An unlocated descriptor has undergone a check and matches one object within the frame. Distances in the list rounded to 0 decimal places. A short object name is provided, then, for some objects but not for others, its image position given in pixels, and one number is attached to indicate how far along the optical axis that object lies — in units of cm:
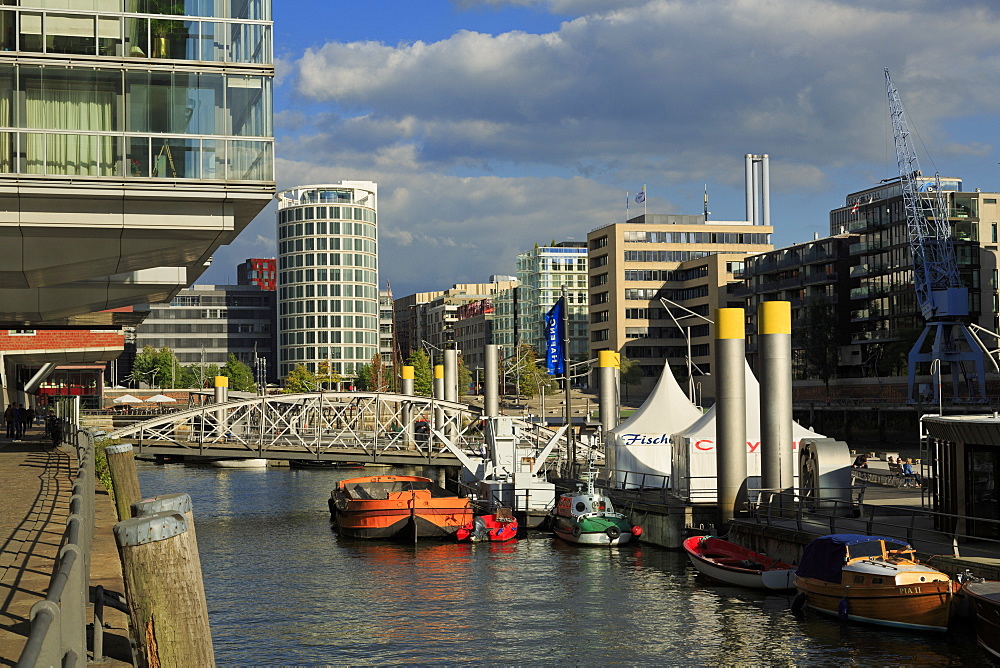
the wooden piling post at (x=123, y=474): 2166
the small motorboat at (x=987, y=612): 2056
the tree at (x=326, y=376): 17414
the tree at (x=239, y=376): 18688
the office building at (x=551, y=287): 17800
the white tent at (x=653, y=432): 4797
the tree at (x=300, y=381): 16550
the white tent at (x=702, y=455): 4094
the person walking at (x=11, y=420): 5569
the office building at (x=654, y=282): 15625
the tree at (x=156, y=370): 19232
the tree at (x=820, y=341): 12321
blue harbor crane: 10750
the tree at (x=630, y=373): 14925
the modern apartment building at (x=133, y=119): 2739
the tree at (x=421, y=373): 15600
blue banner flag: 6322
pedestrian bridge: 5766
